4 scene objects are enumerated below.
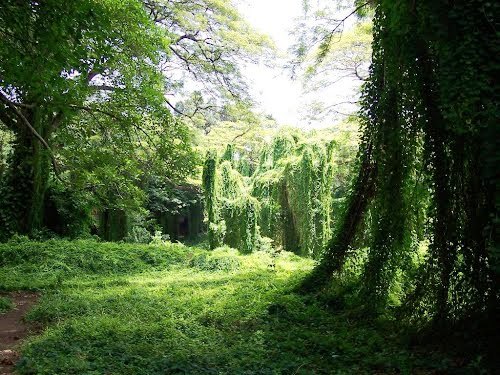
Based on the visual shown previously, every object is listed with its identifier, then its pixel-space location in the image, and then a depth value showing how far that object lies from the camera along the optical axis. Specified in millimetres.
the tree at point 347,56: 14430
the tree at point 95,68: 5340
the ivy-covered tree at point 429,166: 3709
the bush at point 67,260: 8991
